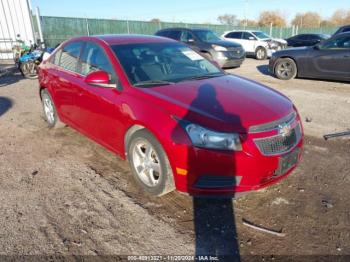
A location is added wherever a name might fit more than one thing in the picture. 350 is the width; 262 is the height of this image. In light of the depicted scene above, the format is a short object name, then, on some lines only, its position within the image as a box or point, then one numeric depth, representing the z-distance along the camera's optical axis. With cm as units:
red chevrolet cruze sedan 276
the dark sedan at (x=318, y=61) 905
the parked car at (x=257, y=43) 1812
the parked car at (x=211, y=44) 1253
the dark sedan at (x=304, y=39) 2090
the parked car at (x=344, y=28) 1527
